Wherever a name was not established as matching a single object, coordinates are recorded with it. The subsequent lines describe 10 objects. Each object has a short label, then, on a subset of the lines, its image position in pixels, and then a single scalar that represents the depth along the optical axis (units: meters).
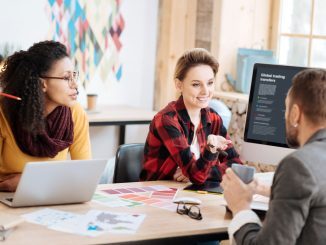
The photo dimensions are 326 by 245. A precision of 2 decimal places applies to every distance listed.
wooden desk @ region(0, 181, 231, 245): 2.02
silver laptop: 2.24
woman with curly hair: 2.67
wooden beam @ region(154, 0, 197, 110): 4.87
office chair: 3.04
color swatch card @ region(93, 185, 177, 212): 2.47
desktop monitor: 2.84
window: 4.41
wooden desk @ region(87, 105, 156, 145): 4.23
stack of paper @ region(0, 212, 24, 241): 2.00
